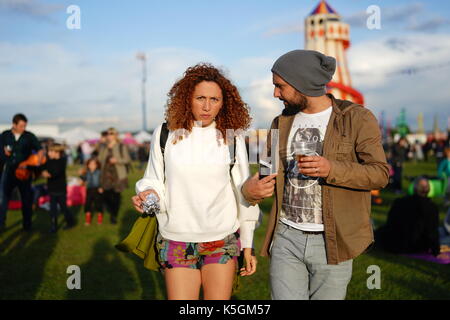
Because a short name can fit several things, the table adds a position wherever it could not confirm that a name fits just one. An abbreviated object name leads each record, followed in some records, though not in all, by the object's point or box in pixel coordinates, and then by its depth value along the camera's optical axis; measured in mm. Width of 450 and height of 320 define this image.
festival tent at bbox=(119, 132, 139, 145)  41828
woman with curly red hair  2977
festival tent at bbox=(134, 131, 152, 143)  46531
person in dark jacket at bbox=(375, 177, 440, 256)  7336
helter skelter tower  29562
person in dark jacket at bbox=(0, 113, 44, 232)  8820
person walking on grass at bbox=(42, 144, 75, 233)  9352
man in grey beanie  2723
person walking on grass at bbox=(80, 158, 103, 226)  10250
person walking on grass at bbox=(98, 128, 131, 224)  9992
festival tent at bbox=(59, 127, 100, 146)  37800
